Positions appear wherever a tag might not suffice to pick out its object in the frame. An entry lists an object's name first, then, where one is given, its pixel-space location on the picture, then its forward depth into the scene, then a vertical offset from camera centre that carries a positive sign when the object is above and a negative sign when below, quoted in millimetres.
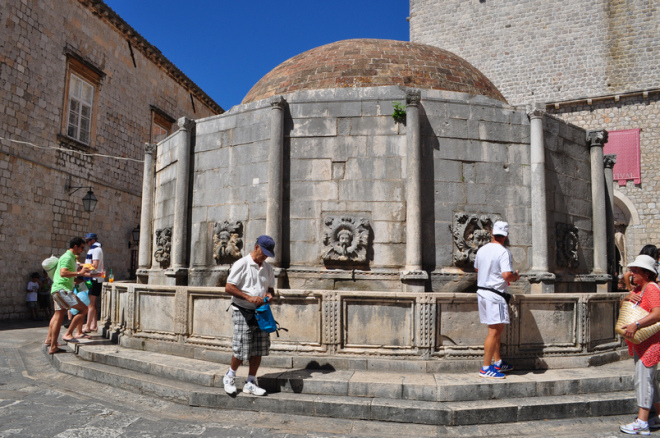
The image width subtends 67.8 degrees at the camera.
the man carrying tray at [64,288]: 7684 -545
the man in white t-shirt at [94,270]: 8742 -279
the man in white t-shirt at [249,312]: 5164 -602
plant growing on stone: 7895 +2316
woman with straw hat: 4422 -859
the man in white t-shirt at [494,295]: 5586 -418
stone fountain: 6059 +529
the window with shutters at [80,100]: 16484 +5359
